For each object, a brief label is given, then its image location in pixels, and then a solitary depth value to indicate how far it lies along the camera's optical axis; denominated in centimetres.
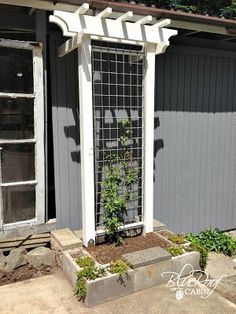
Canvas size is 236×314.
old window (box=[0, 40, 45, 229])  338
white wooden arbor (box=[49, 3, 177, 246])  313
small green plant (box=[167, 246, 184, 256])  340
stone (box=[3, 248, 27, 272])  343
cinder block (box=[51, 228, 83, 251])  343
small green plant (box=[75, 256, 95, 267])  304
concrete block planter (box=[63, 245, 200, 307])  290
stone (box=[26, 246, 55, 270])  357
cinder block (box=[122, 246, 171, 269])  313
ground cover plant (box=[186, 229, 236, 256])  458
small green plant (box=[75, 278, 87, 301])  289
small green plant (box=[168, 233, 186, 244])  365
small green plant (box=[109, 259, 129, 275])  301
